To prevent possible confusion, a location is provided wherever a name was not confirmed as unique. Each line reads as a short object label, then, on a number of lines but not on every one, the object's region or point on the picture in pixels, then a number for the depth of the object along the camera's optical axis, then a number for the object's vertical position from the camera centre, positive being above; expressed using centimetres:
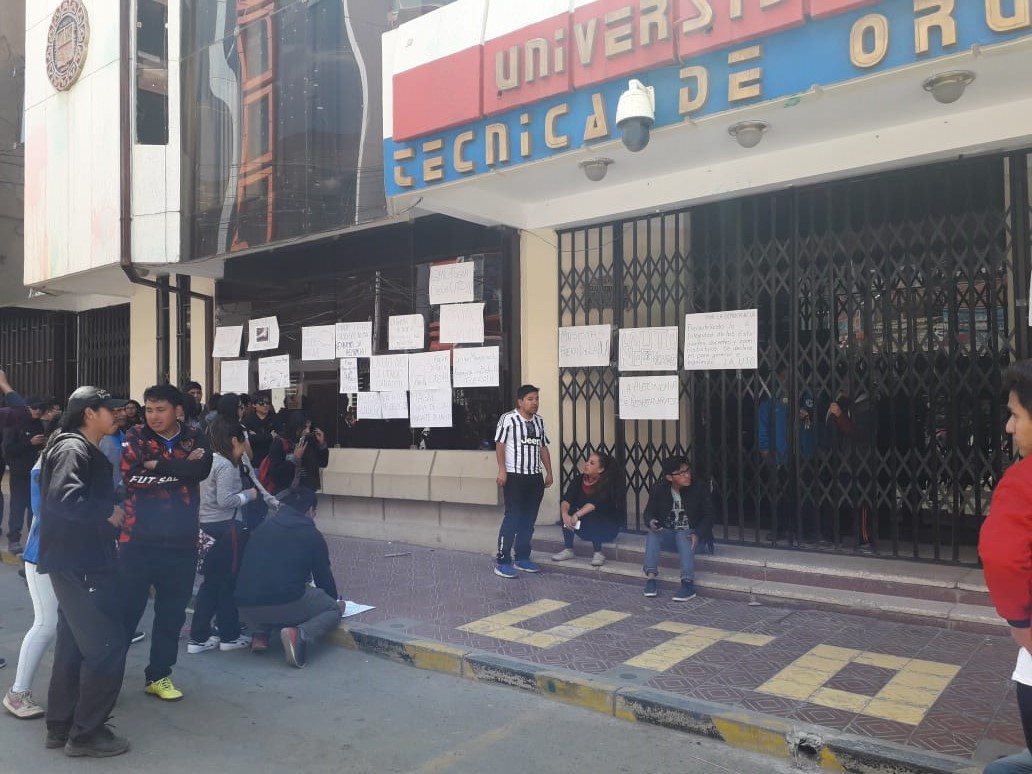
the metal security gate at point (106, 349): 1376 +90
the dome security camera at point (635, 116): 561 +196
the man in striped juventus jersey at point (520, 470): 749 -71
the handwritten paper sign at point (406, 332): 953 +78
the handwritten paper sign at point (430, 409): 936 -16
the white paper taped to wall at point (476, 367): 897 +33
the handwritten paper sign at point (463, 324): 912 +83
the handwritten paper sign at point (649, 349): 787 +45
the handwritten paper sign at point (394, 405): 970 -11
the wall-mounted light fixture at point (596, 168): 681 +195
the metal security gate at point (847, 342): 635 +41
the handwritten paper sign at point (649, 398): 784 -4
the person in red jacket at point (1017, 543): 249 -49
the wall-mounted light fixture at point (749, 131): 589 +195
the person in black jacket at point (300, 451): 777 -55
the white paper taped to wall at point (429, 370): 935 +30
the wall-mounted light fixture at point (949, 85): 509 +199
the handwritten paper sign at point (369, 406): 997 -12
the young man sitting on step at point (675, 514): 678 -103
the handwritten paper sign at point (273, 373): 1092 +34
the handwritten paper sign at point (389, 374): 971 +27
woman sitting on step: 757 -109
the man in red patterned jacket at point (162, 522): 459 -72
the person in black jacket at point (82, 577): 402 -92
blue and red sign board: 483 +232
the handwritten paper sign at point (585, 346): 821 +50
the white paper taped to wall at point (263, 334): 1105 +89
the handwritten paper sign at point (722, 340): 729 +49
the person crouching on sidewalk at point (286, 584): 547 -128
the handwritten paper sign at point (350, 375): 1020 +28
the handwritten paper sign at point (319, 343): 1041 +71
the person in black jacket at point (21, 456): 895 -64
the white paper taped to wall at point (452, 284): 923 +131
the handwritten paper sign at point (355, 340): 1004 +72
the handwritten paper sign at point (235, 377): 1138 +30
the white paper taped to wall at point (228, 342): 1152 +82
